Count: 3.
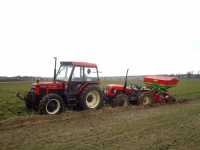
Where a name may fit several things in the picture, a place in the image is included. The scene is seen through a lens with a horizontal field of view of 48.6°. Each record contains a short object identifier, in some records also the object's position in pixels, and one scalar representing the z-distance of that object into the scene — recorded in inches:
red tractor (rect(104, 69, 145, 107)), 415.6
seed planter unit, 458.0
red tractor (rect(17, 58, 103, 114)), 327.9
